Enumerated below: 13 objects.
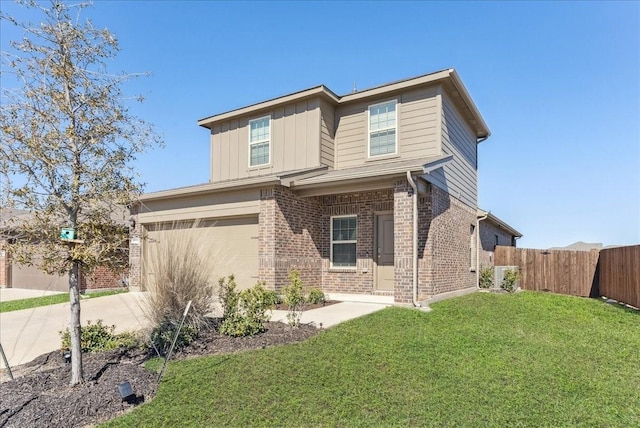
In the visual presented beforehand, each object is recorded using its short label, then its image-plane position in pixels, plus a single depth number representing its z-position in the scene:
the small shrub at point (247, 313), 6.25
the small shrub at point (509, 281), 13.10
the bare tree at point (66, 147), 4.30
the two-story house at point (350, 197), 9.45
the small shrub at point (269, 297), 7.10
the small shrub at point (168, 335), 5.73
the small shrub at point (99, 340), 5.94
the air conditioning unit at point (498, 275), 13.41
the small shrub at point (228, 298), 6.68
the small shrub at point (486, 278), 13.64
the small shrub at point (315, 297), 9.23
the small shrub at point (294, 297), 6.81
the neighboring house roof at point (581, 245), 38.96
